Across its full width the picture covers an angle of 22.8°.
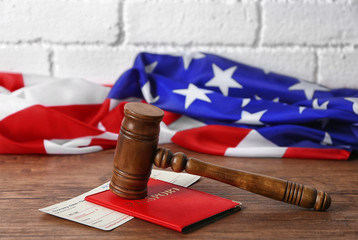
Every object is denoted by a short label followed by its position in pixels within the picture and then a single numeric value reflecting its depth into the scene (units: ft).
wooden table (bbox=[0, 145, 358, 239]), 2.42
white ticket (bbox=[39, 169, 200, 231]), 2.45
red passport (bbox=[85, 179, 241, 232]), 2.45
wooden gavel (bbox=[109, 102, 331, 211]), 2.53
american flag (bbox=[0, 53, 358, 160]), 3.26
